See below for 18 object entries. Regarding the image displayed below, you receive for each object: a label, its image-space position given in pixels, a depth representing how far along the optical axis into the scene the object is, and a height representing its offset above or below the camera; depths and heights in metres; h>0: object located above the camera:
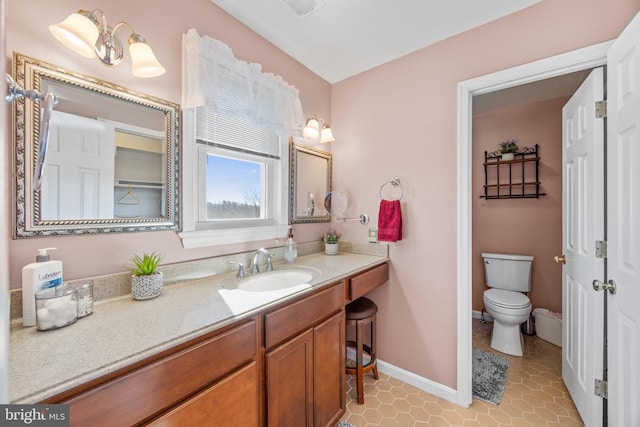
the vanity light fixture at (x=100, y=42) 0.89 +0.65
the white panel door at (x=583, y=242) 1.33 -0.17
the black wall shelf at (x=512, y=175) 2.58 +0.41
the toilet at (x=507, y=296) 2.14 -0.76
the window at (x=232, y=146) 1.35 +0.43
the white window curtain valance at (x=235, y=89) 1.33 +0.76
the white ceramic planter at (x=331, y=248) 2.10 -0.29
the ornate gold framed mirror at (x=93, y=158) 0.92 +0.23
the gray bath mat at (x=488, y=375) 1.72 -1.23
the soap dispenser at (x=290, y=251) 1.83 -0.28
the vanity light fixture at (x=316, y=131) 1.94 +0.65
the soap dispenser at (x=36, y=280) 0.83 -0.23
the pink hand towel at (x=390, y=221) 1.85 -0.06
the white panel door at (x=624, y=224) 1.04 -0.04
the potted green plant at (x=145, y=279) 1.07 -0.28
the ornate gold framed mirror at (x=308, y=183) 2.00 +0.26
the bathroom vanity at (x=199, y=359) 0.63 -0.46
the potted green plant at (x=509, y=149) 2.63 +0.68
